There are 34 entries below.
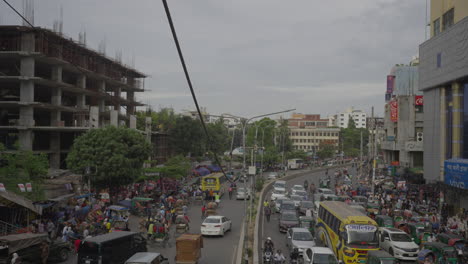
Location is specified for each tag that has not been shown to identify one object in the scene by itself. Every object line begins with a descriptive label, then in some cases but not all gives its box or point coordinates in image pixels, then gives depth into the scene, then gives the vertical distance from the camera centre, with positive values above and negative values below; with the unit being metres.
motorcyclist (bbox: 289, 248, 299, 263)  17.66 -5.10
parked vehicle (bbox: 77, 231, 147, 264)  14.77 -4.25
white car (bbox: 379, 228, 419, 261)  18.64 -4.88
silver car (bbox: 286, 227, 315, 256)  19.20 -4.95
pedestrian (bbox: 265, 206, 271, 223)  29.91 -5.56
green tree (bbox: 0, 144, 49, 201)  22.81 -2.15
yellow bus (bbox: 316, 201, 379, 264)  16.64 -4.07
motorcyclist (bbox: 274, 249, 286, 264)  17.36 -5.09
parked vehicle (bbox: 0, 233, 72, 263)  14.60 -4.31
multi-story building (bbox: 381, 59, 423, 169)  51.25 +2.41
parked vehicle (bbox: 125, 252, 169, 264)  13.66 -4.18
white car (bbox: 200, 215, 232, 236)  23.22 -5.11
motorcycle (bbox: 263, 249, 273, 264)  17.67 -5.15
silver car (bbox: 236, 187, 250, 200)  40.47 -5.70
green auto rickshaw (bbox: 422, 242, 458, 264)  16.75 -4.68
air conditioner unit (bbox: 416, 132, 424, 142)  51.11 +0.50
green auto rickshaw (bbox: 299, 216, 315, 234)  24.83 -5.23
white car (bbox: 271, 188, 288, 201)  39.13 -5.48
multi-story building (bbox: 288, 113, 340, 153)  126.69 +1.00
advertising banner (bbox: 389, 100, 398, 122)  54.09 +3.83
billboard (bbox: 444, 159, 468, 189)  26.46 -2.18
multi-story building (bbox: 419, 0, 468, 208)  30.08 +3.87
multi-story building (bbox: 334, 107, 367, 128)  182.25 +9.76
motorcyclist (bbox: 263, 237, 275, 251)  18.18 -4.84
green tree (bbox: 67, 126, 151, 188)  29.84 -1.52
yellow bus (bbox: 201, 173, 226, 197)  39.78 -4.53
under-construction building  39.25 +5.10
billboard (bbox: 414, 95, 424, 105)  51.22 +5.12
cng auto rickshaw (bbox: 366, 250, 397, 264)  14.68 -4.31
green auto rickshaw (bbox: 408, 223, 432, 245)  20.89 -4.95
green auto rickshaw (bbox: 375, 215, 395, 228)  23.68 -4.79
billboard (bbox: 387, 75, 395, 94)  66.31 +9.13
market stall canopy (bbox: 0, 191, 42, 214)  19.11 -3.21
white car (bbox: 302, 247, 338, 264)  15.18 -4.41
